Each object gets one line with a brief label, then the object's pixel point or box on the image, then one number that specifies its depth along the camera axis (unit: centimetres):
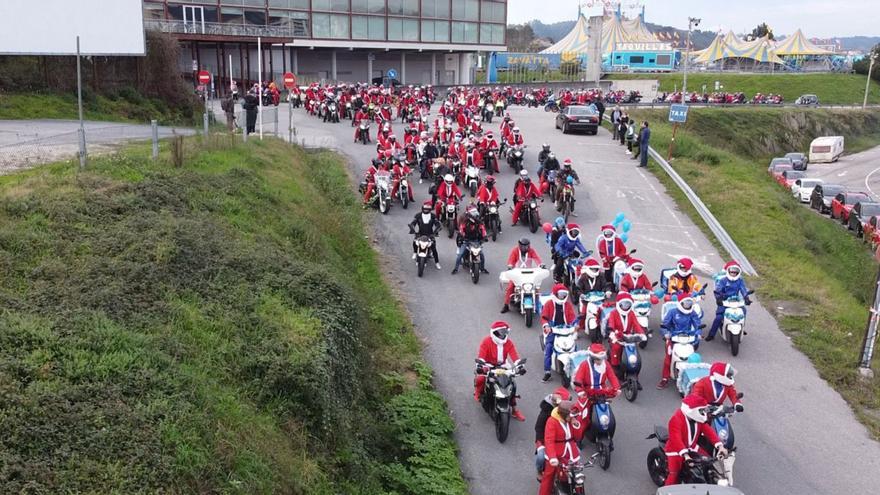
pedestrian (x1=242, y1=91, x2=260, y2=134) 2780
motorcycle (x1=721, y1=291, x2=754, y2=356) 1345
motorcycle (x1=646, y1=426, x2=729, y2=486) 888
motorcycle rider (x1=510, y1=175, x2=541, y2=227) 2088
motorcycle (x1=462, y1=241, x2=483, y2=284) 1695
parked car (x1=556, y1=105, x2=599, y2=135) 3688
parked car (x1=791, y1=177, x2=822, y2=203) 3856
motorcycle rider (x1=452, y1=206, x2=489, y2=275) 1744
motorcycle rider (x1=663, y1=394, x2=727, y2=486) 903
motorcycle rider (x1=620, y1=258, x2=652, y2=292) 1389
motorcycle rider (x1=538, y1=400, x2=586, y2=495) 881
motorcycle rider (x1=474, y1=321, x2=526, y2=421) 1106
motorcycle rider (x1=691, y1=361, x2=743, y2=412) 977
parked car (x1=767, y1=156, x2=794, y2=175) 4512
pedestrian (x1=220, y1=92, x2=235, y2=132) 2842
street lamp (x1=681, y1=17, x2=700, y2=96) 4053
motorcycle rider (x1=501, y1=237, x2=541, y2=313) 1523
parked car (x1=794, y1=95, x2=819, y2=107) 7500
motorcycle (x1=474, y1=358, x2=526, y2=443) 1059
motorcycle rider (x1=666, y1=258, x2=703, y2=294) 1396
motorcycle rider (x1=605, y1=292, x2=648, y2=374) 1214
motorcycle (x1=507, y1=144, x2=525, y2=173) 2781
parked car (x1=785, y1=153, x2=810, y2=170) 4866
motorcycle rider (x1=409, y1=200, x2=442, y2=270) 1748
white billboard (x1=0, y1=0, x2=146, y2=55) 2583
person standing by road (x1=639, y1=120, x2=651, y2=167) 2895
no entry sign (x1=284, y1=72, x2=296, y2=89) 2689
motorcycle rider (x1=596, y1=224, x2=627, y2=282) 1577
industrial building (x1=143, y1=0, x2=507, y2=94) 5194
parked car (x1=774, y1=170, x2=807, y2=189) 4126
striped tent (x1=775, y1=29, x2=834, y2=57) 10686
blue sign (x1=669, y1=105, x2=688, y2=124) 2680
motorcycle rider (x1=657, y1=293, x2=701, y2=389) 1252
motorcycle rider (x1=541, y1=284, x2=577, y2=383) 1237
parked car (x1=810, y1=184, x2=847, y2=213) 3612
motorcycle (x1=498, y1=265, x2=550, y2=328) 1462
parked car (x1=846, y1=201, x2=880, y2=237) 3186
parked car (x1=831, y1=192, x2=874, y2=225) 3391
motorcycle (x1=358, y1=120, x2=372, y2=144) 3203
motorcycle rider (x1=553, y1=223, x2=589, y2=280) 1612
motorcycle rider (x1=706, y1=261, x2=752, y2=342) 1372
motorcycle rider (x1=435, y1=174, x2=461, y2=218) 2012
